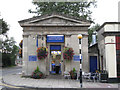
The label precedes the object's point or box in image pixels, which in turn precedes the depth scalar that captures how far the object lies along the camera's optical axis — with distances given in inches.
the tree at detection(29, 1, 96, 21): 830.1
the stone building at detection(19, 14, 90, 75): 488.5
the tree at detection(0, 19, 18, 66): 1227.9
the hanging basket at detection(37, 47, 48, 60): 468.7
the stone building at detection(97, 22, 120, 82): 424.7
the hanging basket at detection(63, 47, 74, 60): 469.6
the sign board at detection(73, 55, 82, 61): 488.5
